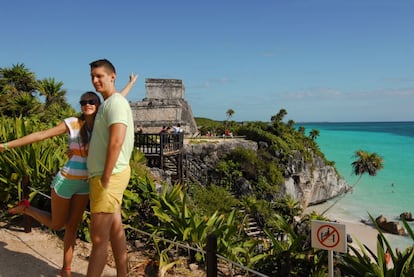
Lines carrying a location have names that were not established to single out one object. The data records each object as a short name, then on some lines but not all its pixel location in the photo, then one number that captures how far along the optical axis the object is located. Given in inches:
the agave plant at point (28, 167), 163.9
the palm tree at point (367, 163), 976.3
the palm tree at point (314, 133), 1564.3
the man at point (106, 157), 81.2
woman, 95.7
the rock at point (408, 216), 1001.9
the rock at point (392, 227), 872.9
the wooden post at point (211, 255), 97.3
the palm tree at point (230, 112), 1825.8
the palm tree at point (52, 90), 701.9
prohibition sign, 90.1
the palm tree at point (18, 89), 402.9
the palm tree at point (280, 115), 1462.6
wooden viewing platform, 655.8
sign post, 88.9
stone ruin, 1108.5
